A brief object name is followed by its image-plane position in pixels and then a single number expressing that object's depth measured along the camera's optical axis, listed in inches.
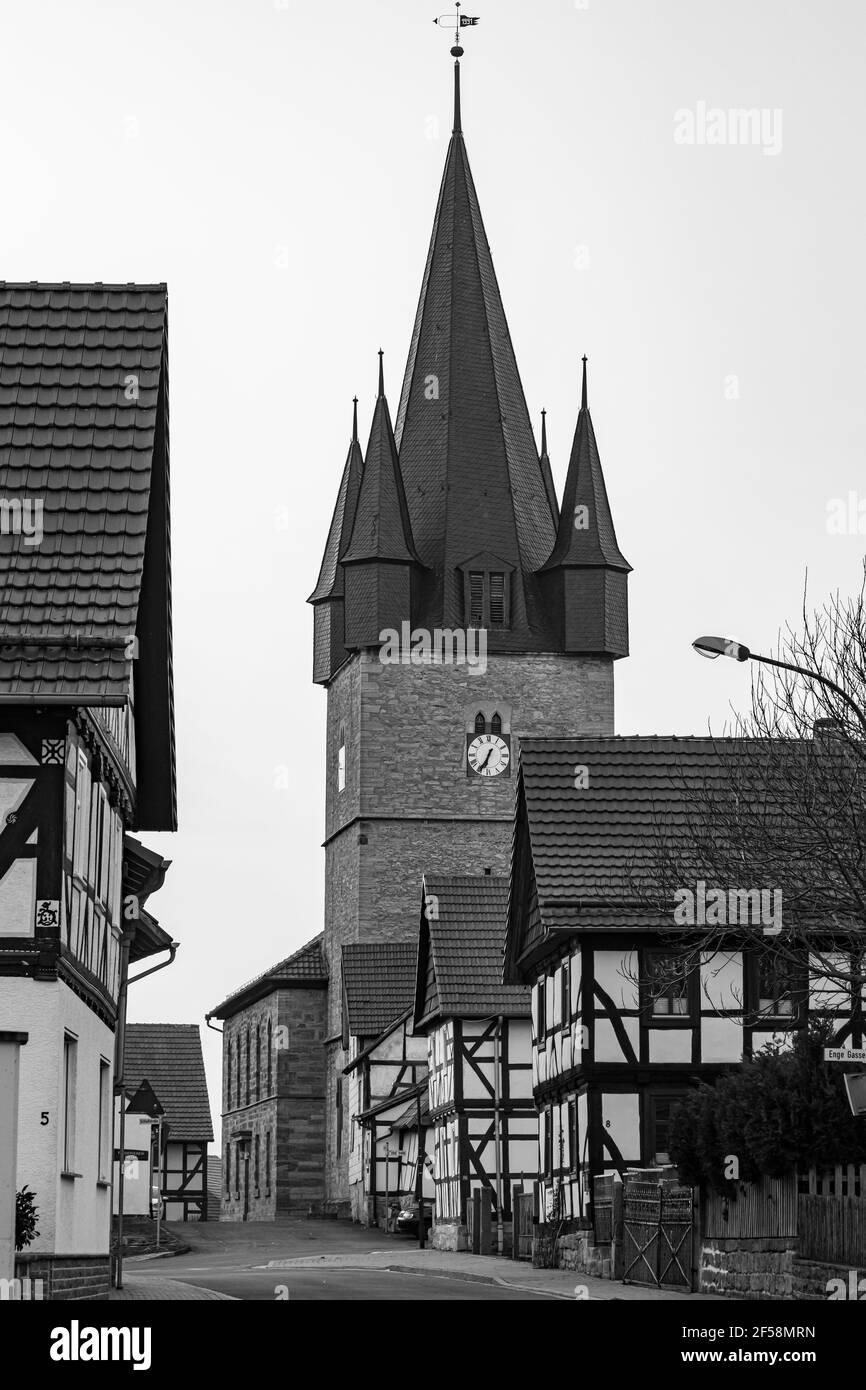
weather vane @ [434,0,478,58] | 3176.7
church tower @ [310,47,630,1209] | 2787.9
